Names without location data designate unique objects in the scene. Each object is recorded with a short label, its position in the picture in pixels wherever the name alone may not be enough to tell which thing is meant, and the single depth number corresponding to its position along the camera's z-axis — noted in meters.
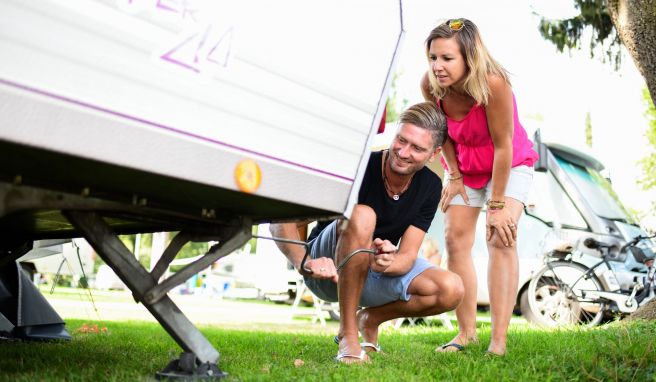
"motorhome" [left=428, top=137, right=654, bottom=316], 7.89
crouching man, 3.09
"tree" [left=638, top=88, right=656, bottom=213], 17.81
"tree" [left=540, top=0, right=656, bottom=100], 4.74
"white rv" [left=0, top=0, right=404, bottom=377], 1.83
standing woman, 3.31
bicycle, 7.05
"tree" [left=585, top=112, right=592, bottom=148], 21.09
